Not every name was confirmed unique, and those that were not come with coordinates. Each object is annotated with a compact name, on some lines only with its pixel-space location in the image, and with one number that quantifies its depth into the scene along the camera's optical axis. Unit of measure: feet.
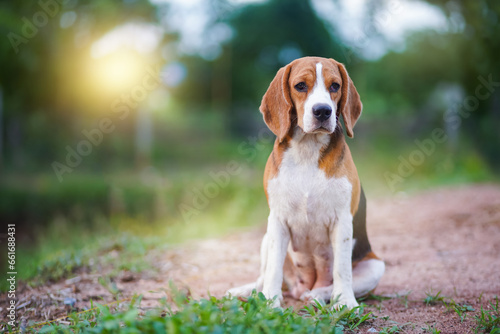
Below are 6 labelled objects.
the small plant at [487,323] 9.09
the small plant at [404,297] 11.28
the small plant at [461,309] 10.09
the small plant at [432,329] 8.94
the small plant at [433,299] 11.30
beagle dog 9.98
